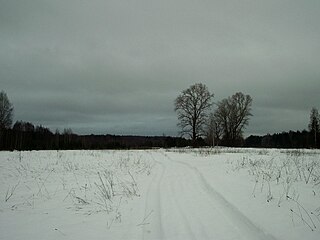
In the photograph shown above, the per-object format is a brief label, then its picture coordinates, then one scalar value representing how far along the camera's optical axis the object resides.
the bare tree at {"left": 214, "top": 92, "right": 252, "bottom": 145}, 54.16
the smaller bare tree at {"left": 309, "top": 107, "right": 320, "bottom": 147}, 60.27
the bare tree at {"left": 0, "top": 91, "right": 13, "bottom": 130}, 54.16
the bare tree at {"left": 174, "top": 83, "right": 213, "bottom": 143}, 42.50
